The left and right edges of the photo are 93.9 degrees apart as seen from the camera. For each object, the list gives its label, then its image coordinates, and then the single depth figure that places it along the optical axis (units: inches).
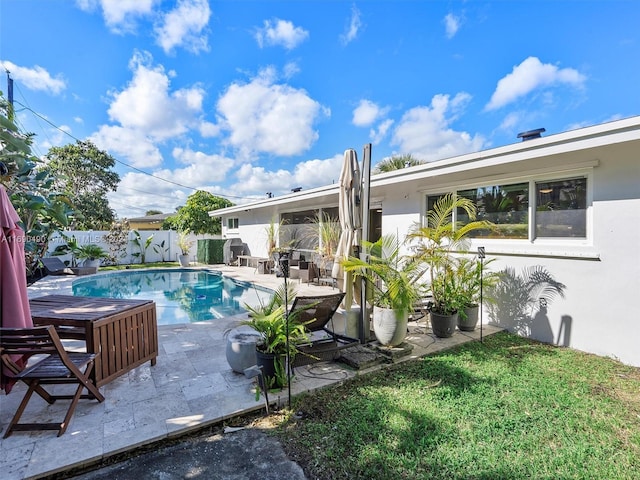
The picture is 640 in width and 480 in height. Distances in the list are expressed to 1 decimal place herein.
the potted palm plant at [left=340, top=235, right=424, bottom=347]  189.8
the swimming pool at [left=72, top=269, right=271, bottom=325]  347.3
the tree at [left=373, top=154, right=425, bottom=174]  573.3
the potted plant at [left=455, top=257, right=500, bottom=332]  233.3
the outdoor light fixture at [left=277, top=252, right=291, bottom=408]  138.4
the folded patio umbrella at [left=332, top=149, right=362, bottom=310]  212.2
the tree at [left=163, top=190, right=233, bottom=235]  964.0
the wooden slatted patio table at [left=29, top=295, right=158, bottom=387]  137.5
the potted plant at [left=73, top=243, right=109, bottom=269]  585.6
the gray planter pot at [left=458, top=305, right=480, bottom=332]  237.5
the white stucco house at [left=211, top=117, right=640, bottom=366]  181.3
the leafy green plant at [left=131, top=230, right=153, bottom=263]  747.4
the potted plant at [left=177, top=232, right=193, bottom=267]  675.4
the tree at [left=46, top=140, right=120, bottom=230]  967.6
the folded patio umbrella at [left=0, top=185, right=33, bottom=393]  130.0
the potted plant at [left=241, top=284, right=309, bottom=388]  144.3
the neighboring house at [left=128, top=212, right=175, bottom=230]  1779.0
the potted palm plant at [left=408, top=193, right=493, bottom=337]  223.3
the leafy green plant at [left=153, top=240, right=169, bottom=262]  782.5
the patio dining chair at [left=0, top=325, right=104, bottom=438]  113.0
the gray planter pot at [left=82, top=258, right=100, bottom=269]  581.4
